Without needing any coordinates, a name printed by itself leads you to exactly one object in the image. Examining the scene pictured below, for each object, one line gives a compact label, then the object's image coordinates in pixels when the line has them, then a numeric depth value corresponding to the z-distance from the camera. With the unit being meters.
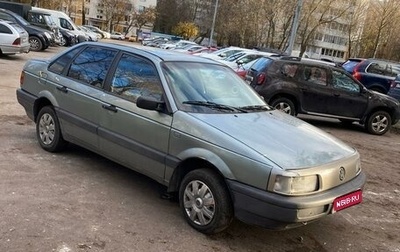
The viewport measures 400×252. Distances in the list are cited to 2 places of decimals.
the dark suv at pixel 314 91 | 10.30
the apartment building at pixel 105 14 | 86.81
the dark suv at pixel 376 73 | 17.05
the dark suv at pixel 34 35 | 22.39
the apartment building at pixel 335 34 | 47.90
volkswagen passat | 3.72
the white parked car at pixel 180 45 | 34.43
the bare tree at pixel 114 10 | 83.81
